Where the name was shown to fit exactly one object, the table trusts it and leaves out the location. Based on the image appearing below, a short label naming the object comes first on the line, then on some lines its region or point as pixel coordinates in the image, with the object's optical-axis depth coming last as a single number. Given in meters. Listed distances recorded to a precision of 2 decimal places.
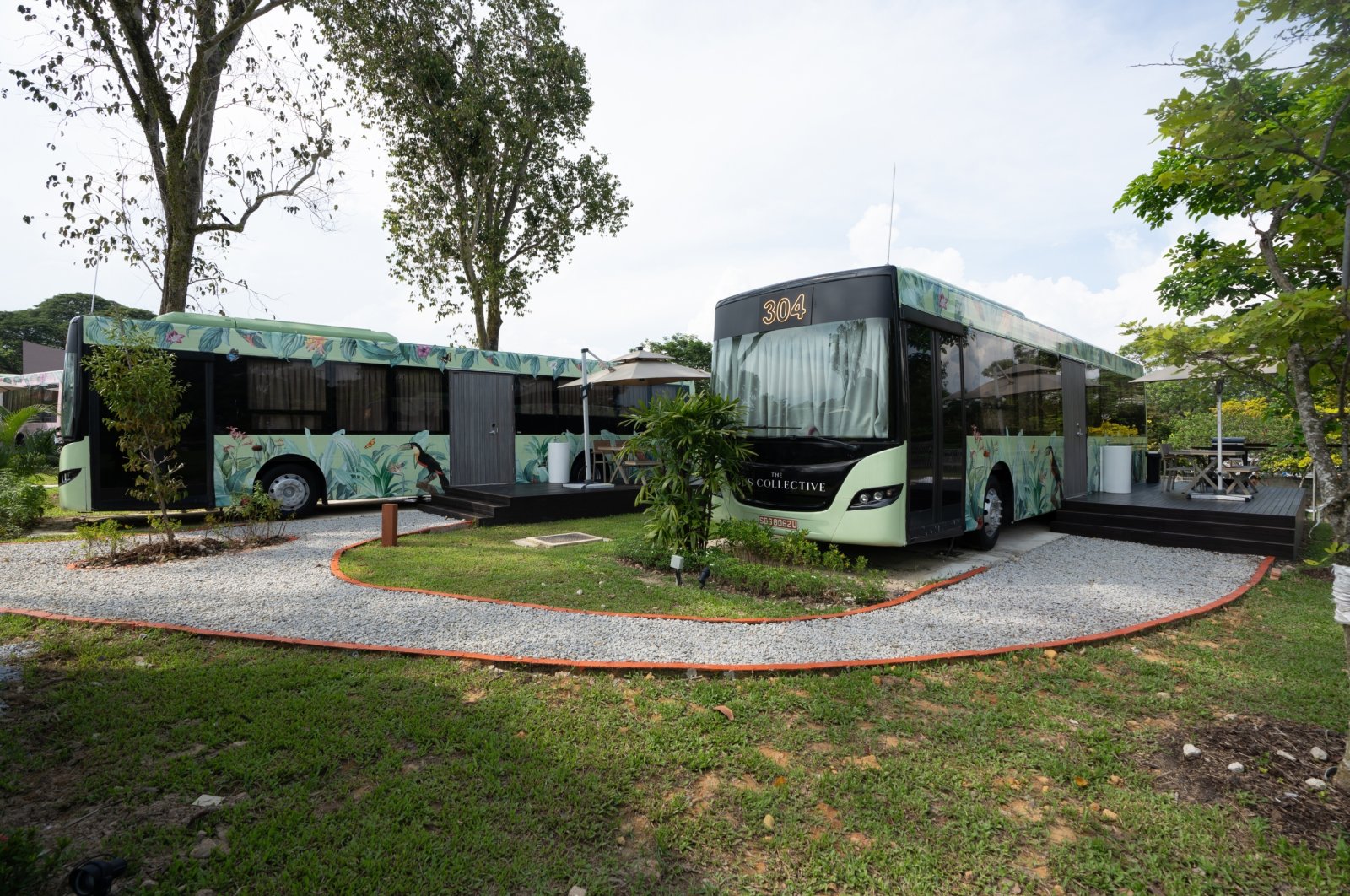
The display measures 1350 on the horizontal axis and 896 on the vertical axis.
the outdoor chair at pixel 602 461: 13.72
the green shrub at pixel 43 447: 13.48
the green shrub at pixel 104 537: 7.04
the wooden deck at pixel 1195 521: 7.95
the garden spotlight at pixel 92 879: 1.98
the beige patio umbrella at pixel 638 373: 11.48
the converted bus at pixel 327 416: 8.91
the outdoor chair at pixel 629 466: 13.22
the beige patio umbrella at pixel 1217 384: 10.14
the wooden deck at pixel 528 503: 10.30
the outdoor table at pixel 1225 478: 10.53
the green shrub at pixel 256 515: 8.30
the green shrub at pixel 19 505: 8.99
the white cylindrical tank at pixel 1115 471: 11.54
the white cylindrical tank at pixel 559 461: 13.18
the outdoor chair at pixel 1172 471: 11.86
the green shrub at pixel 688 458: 6.62
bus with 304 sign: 6.42
